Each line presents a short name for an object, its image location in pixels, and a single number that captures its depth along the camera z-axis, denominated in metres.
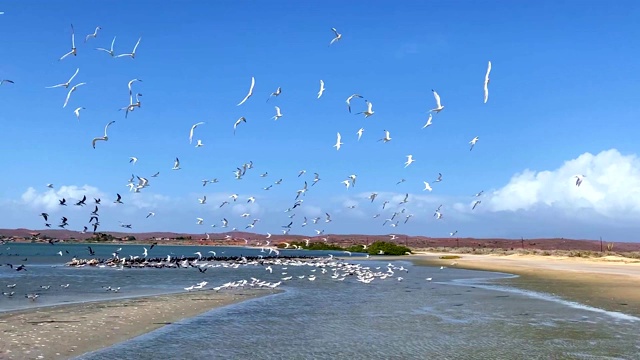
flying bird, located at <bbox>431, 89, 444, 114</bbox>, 25.74
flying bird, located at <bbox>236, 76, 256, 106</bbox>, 25.27
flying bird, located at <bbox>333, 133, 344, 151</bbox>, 31.40
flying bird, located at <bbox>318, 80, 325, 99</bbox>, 28.39
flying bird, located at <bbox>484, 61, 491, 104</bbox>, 19.81
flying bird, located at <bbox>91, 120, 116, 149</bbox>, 24.36
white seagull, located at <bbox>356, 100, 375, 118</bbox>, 28.48
